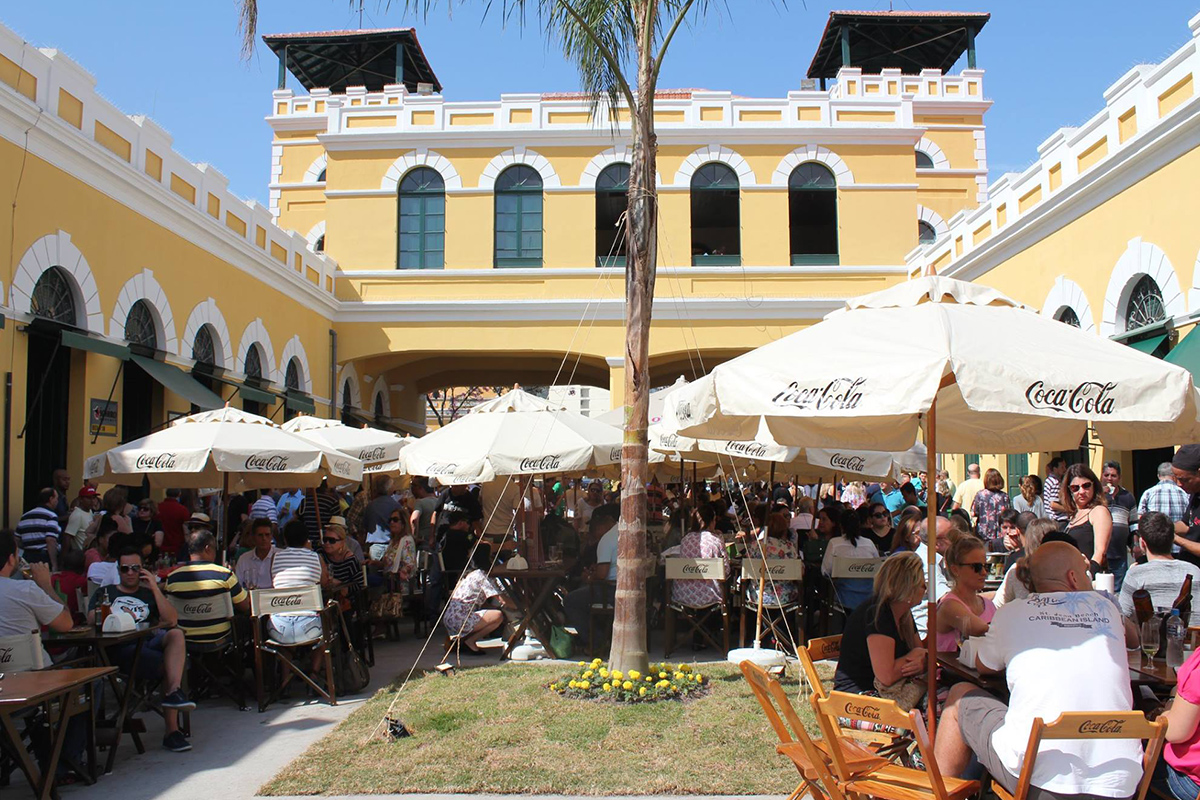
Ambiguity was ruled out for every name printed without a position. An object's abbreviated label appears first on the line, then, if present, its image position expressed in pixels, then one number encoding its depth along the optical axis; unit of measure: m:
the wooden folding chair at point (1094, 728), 3.51
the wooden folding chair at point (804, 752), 4.01
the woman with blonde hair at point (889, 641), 4.96
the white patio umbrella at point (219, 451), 8.70
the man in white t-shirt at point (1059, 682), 3.63
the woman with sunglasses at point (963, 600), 5.08
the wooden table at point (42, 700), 4.84
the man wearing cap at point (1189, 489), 7.08
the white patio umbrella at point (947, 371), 4.16
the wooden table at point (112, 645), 6.06
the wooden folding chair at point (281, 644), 7.38
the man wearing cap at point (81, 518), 10.17
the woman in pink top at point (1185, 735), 3.60
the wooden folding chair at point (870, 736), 4.54
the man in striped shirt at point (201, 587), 7.25
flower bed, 7.19
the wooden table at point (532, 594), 9.06
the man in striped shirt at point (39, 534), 9.09
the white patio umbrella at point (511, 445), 9.07
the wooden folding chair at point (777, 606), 8.96
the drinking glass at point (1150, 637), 5.14
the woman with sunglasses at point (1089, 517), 7.61
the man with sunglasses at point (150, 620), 6.49
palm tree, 7.56
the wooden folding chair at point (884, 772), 3.79
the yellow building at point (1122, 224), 10.52
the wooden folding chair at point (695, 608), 8.95
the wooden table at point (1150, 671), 4.56
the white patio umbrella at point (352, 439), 12.14
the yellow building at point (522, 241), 17.19
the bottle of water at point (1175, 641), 4.79
